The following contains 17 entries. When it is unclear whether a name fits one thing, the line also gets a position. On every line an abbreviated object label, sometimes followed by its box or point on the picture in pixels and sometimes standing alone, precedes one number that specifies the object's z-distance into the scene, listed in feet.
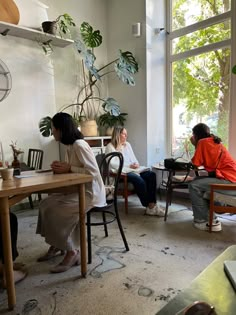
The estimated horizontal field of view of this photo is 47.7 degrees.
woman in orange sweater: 9.06
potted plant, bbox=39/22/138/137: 12.55
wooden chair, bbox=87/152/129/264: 6.88
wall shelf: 10.60
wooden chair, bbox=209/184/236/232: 8.49
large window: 11.57
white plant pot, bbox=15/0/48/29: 11.48
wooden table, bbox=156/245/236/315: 2.37
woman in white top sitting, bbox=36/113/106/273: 6.39
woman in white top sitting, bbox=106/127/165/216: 10.71
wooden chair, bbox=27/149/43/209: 11.70
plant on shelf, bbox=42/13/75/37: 11.83
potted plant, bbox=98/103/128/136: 14.11
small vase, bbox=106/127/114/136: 14.19
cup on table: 5.62
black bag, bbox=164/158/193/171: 9.77
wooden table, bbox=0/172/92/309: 4.98
